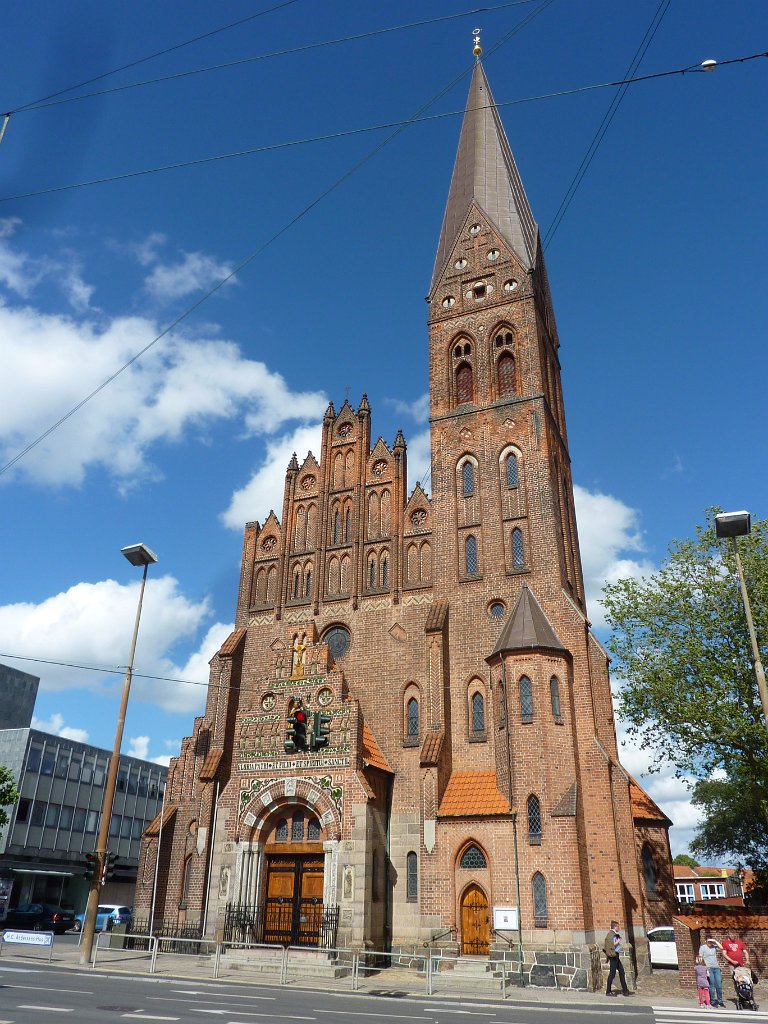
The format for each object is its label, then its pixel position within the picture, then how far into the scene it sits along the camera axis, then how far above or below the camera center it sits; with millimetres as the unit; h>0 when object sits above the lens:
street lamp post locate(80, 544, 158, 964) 20500 +1208
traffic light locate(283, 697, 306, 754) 18922 +3454
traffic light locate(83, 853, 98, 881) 20359 +419
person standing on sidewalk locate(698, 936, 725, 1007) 18594 -1685
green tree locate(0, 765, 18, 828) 31469 +3341
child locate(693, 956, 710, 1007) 18520 -2009
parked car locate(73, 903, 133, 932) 40125 -1593
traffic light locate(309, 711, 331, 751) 19203 +3510
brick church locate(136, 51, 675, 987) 24312 +5786
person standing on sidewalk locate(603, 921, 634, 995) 20281 -1649
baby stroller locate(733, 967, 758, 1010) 17531 -2013
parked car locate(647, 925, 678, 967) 24672 -1806
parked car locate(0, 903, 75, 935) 40362 -1798
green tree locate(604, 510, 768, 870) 23234 +6619
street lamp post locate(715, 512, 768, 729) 17247 +7846
